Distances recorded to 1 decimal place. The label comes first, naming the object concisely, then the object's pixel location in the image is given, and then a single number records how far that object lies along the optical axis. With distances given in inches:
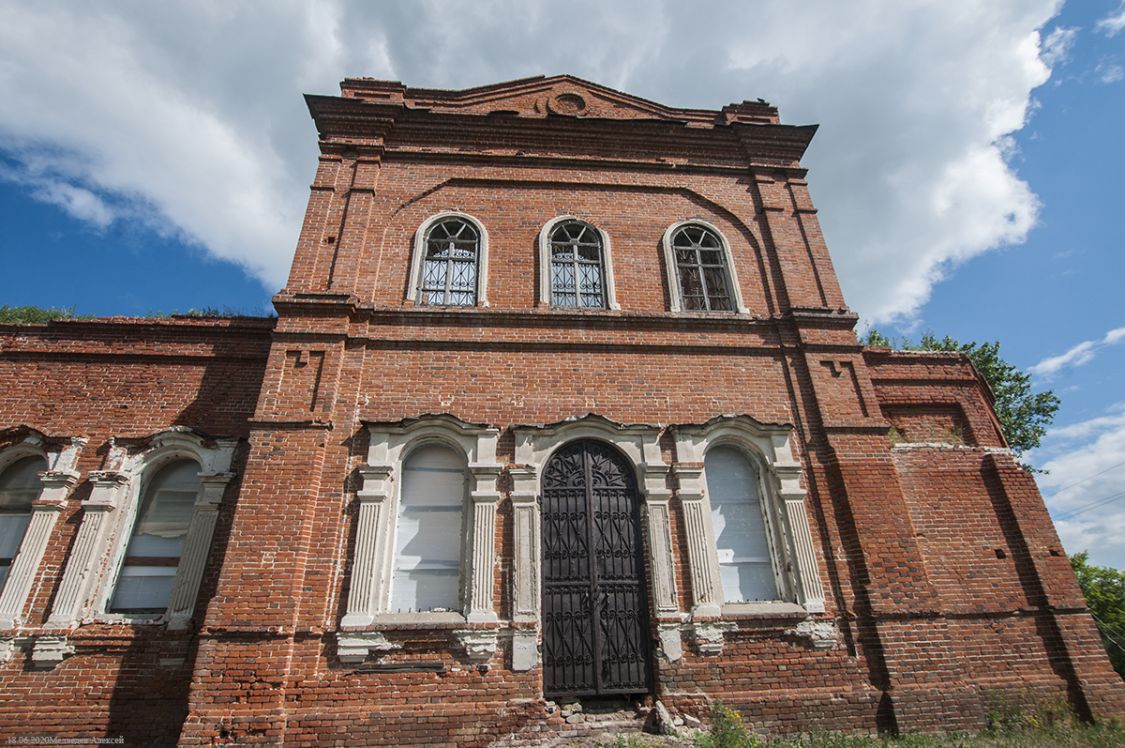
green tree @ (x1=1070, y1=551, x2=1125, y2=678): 858.8
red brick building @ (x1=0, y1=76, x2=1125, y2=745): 234.5
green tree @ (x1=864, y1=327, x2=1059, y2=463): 783.7
